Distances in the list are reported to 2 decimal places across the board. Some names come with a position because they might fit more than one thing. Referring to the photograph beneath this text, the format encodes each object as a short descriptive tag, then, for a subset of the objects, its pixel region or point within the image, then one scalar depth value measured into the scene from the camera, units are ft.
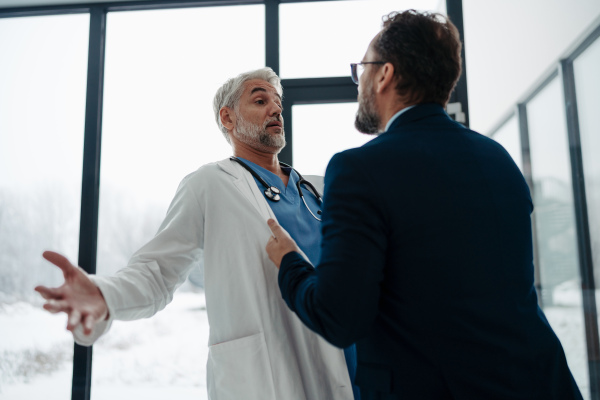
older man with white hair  3.93
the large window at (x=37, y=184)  8.33
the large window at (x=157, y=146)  8.16
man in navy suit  2.56
